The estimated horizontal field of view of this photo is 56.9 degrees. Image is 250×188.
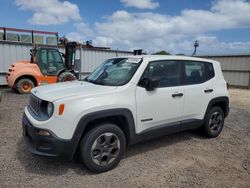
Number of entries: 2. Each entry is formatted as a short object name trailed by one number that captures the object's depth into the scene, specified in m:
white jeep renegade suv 3.21
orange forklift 10.62
